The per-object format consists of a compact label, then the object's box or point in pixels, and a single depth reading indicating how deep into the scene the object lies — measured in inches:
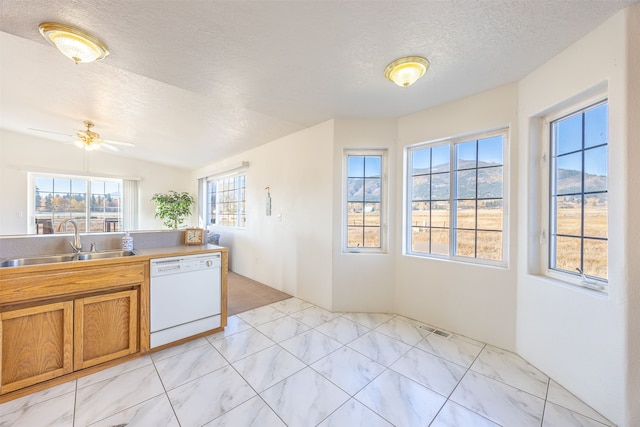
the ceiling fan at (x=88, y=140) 145.8
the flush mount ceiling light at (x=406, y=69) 72.5
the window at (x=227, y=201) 202.7
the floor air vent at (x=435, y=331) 99.5
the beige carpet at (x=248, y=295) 129.9
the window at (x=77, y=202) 210.8
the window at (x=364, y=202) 124.3
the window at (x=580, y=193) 66.3
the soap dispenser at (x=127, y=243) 93.7
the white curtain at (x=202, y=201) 251.1
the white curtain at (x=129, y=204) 247.1
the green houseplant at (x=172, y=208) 245.3
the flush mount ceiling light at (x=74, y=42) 60.6
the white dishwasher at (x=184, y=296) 86.6
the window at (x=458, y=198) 95.0
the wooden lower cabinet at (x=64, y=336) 65.0
